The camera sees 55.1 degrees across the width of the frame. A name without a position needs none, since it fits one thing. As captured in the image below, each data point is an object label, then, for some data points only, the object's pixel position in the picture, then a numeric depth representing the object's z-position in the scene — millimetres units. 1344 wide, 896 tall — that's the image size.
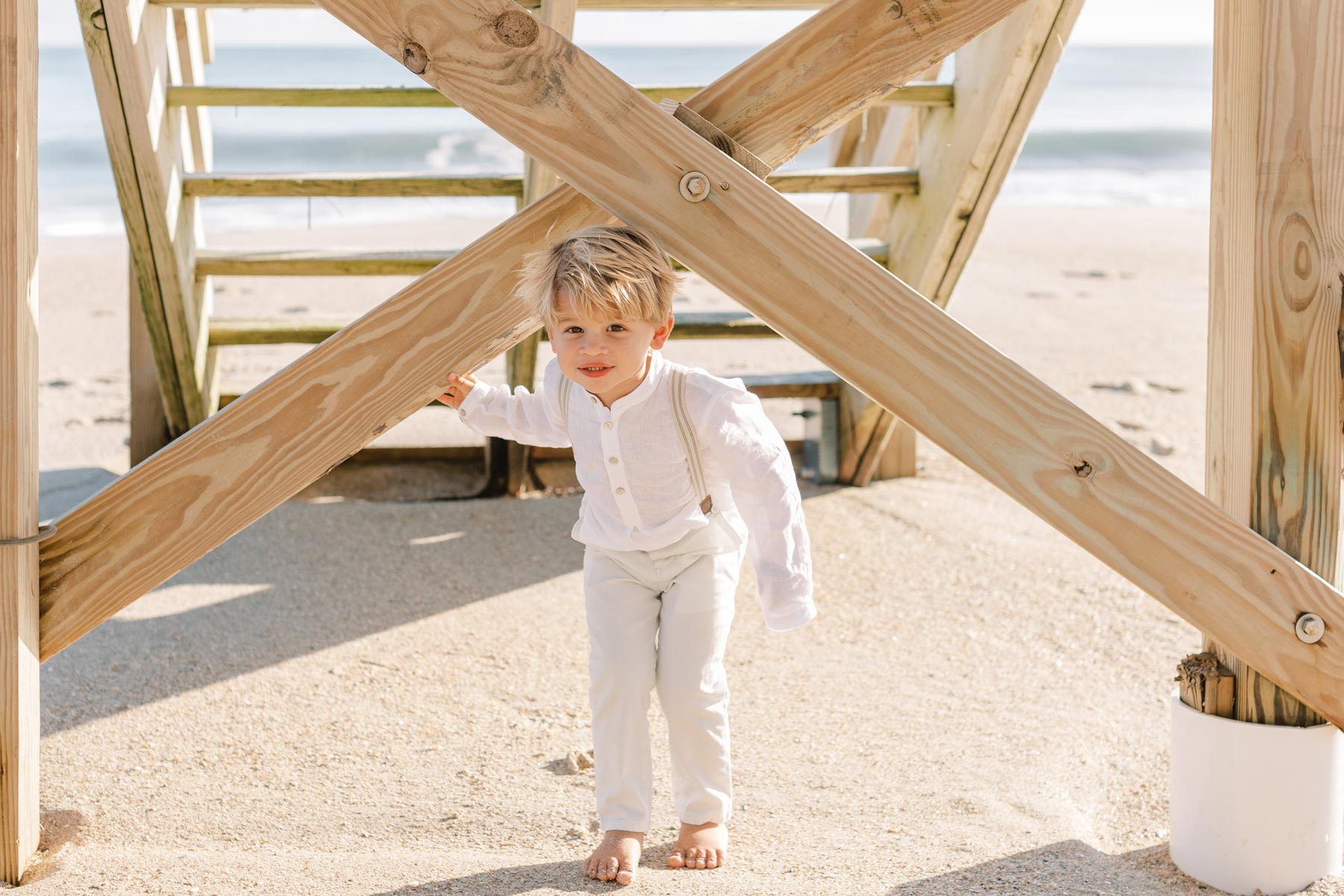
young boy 2242
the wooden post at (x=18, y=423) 2100
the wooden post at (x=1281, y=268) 2105
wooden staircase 3311
